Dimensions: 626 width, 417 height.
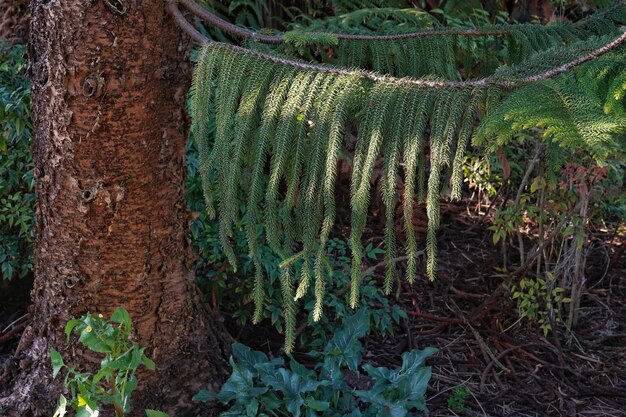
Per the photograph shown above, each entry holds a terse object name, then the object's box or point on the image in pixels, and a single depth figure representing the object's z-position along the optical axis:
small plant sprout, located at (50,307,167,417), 2.16
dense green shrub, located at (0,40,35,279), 3.33
